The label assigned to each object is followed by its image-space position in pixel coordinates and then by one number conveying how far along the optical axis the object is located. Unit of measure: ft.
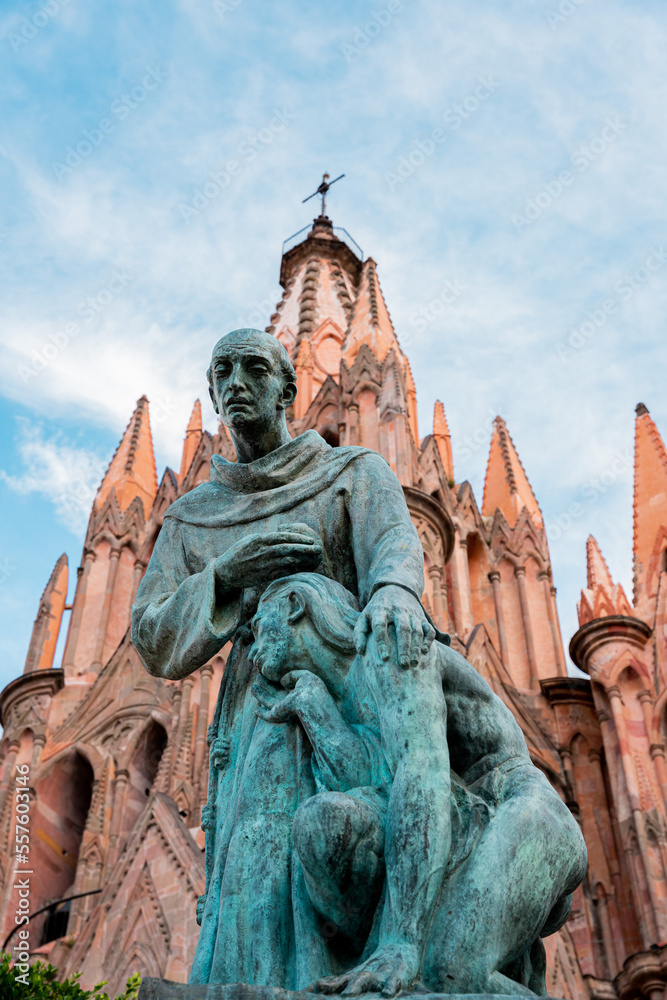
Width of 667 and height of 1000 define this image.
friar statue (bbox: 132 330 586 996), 11.52
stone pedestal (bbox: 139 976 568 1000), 10.28
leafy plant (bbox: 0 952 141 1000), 39.47
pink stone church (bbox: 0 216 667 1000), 72.59
